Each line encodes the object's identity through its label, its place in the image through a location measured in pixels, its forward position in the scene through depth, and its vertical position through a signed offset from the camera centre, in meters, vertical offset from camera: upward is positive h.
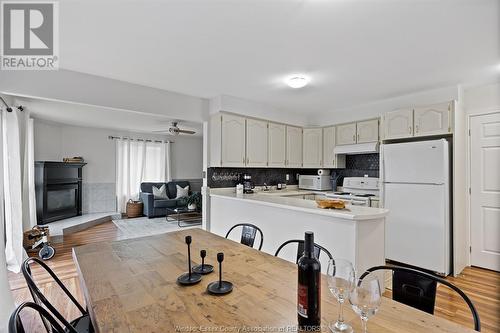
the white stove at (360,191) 3.82 -0.41
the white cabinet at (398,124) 3.48 +0.60
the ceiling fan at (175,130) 5.33 +0.78
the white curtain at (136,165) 6.75 +0.06
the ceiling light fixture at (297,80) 2.98 +1.04
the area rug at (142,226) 5.04 -1.30
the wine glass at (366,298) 0.81 -0.43
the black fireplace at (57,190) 5.10 -0.49
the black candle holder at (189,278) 1.16 -0.52
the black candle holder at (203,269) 1.28 -0.53
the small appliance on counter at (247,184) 4.08 -0.28
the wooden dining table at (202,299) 0.85 -0.53
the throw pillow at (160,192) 6.71 -0.68
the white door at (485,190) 3.20 -0.31
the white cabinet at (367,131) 4.04 +0.59
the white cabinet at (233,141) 3.82 +0.41
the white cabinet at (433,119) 3.18 +0.61
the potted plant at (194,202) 6.22 -0.86
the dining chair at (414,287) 1.12 -0.56
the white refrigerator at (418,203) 3.07 -0.46
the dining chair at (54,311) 1.12 -0.65
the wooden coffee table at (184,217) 5.99 -1.29
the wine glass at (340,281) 0.89 -0.42
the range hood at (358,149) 3.96 +0.30
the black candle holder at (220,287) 1.07 -0.52
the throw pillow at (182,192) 6.99 -0.69
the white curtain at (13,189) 3.15 -0.27
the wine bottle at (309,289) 0.80 -0.39
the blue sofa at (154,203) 6.45 -0.91
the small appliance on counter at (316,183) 4.65 -0.30
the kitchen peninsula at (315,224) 2.08 -0.57
